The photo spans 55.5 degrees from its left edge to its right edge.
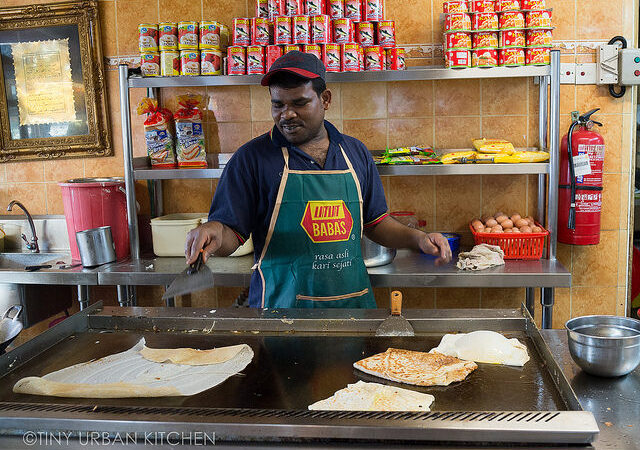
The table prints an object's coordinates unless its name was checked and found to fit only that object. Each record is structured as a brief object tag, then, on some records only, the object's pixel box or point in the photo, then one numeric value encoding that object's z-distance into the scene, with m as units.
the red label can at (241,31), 3.25
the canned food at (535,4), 3.07
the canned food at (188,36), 3.29
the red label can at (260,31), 3.23
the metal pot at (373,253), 3.14
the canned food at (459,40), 3.11
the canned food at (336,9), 3.23
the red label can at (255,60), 3.23
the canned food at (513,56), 3.11
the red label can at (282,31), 3.20
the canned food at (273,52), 3.22
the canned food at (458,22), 3.11
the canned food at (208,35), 3.29
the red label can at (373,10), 3.24
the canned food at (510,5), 3.09
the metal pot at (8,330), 1.71
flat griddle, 1.23
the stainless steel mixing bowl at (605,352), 1.50
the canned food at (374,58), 3.20
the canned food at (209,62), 3.30
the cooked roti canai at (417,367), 1.52
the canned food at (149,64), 3.35
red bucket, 3.44
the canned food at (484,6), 3.13
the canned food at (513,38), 3.10
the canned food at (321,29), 3.18
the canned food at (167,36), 3.32
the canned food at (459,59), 3.12
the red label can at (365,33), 3.21
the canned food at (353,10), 3.24
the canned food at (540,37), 3.09
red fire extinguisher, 3.26
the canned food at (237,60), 3.26
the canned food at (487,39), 3.12
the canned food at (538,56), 3.11
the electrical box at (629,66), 3.31
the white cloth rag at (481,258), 3.05
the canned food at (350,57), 3.16
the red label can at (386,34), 3.23
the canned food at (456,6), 3.15
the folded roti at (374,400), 1.38
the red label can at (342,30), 3.18
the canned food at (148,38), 3.32
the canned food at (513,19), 3.08
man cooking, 2.26
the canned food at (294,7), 3.22
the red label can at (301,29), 3.18
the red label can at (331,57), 3.16
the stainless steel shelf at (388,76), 3.12
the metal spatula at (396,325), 1.85
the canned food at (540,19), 3.07
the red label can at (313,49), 3.17
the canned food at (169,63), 3.33
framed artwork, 3.74
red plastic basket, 3.21
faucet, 3.77
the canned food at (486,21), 3.10
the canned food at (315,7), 3.21
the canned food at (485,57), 3.12
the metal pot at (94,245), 3.32
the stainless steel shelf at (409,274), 2.97
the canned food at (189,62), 3.30
